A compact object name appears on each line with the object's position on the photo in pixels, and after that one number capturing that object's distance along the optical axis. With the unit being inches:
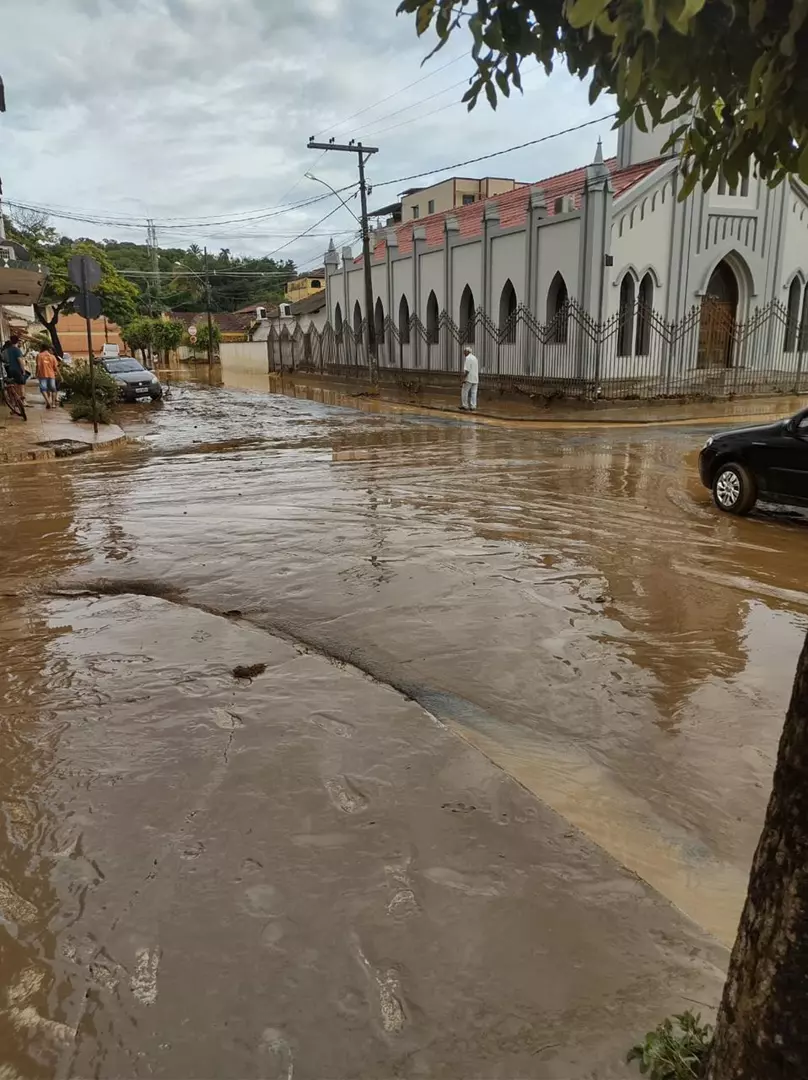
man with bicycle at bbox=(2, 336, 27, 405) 884.6
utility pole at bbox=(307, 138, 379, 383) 1176.2
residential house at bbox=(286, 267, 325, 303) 3085.6
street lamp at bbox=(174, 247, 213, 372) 2282.0
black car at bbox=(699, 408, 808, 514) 366.6
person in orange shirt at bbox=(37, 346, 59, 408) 965.8
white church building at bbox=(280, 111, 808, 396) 949.2
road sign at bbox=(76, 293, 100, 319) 647.1
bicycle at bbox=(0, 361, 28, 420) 812.6
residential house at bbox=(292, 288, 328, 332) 1881.2
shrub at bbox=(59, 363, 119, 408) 903.1
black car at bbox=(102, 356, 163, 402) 1140.5
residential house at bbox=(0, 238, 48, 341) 777.4
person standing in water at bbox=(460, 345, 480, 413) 966.4
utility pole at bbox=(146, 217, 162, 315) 3137.3
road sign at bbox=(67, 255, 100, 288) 620.4
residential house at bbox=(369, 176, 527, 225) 2282.2
